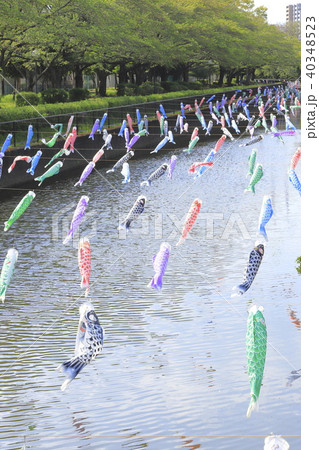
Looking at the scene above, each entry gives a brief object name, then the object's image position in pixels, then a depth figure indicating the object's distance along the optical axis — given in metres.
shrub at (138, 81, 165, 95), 49.53
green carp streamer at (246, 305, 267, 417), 5.84
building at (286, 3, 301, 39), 146.80
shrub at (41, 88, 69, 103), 36.97
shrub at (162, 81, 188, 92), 56.31
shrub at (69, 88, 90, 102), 40.28
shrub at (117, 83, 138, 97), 48.34
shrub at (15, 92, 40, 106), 32.34
